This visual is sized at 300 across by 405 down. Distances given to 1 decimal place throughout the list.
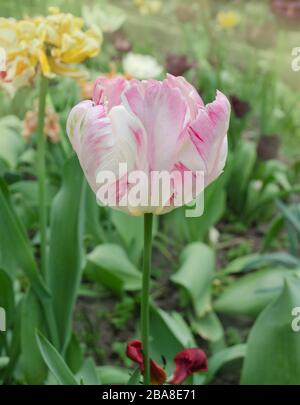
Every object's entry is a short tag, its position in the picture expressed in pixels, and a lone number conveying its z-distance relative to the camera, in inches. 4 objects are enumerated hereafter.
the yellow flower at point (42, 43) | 31.2
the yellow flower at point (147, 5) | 131.1
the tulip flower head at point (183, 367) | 26.4
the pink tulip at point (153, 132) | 21.4
